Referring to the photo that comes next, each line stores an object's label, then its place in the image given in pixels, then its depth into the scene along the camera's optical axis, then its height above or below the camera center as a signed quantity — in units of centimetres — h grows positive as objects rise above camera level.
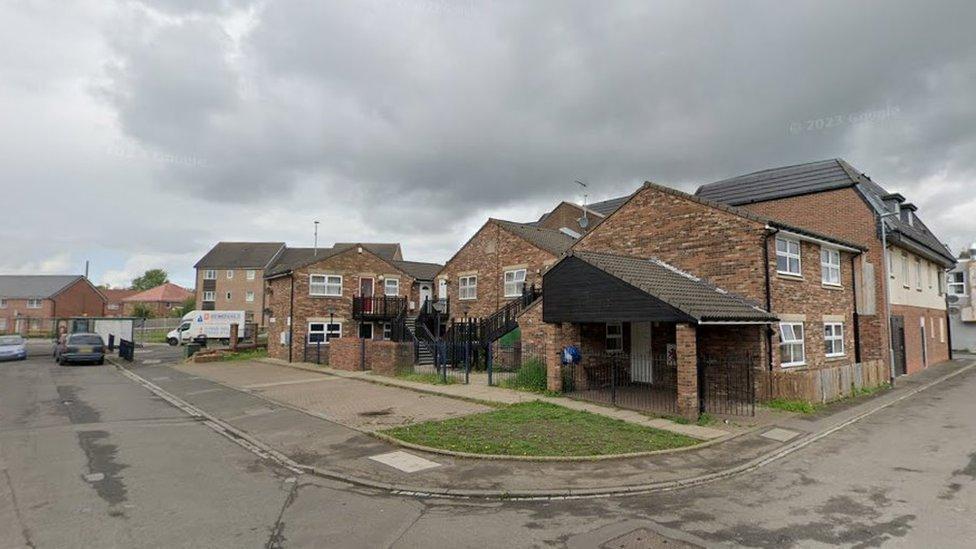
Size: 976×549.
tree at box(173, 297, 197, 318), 7725 +160
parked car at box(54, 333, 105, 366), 2661 -159
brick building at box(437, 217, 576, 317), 2459 +263
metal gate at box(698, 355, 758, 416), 1255 -172
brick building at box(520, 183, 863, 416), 1228 +53
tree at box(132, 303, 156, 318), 7761 +106
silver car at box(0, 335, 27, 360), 2916 -167
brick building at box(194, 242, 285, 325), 6419 +399
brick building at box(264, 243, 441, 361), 2830 +100
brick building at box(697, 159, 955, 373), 1966 +342
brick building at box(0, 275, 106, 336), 6297 +219
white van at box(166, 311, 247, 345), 4184 -42
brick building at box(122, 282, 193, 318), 8644 +298
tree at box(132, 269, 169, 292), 10939 +791
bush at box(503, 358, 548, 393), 1540 -179
